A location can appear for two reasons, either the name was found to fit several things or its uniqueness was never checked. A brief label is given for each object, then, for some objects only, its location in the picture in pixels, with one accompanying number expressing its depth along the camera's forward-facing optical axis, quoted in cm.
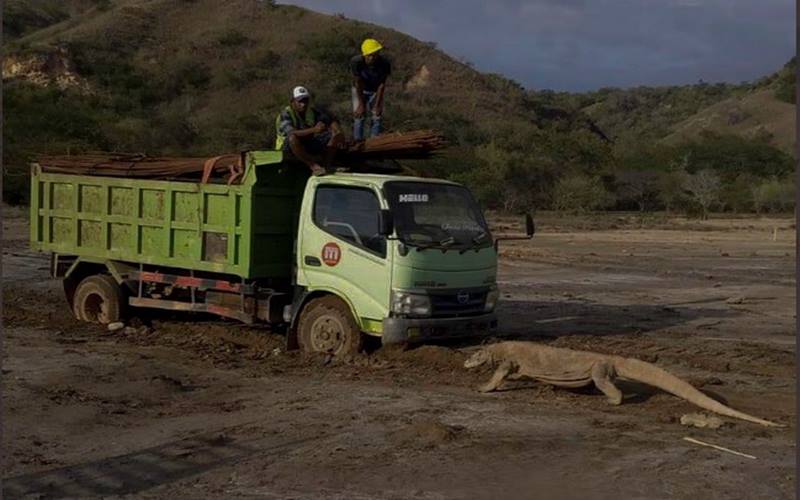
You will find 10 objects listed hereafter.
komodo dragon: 938
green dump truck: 1096
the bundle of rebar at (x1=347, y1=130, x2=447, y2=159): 1199
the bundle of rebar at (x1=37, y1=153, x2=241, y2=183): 1220
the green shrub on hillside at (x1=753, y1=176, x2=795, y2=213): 5422
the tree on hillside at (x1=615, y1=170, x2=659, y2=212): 5797
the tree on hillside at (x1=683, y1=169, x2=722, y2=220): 5416
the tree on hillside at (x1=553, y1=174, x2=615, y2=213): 5216
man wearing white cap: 1161
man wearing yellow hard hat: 1355
